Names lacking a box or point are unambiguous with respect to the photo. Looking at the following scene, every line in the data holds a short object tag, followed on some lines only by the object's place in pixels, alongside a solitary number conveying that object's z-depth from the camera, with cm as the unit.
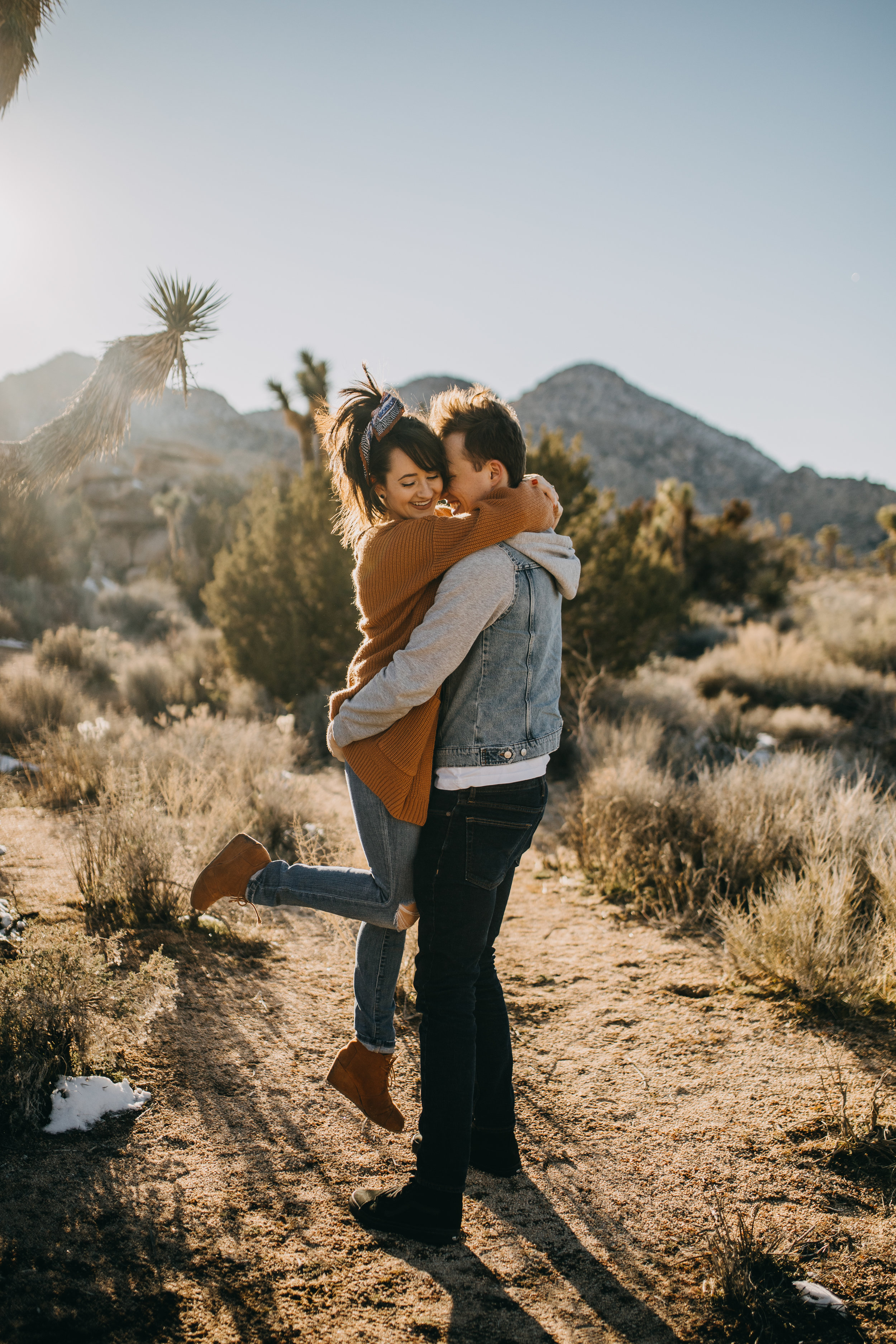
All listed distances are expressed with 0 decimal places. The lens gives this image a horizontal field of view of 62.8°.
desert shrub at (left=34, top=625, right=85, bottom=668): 989
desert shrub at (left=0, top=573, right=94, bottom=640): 1279
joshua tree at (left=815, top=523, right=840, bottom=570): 4094
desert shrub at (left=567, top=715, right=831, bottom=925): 438
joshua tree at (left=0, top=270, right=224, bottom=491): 418
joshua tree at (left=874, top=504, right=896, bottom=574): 2791
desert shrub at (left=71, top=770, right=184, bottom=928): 350
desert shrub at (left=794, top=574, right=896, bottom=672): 1223
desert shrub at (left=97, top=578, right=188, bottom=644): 1507
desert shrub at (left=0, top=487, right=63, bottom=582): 1469
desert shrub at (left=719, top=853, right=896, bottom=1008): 316
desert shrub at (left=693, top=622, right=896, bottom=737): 979
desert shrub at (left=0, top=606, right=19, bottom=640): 1194
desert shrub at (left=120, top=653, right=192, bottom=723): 923
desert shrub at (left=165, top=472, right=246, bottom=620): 1988
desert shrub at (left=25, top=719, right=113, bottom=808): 528
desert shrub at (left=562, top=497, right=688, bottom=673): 895
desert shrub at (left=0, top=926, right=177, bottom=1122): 222
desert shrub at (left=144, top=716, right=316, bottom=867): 466
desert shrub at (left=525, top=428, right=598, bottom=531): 942
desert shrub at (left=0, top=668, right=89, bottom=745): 685
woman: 185
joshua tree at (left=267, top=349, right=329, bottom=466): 1750
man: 180
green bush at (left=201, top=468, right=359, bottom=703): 913
